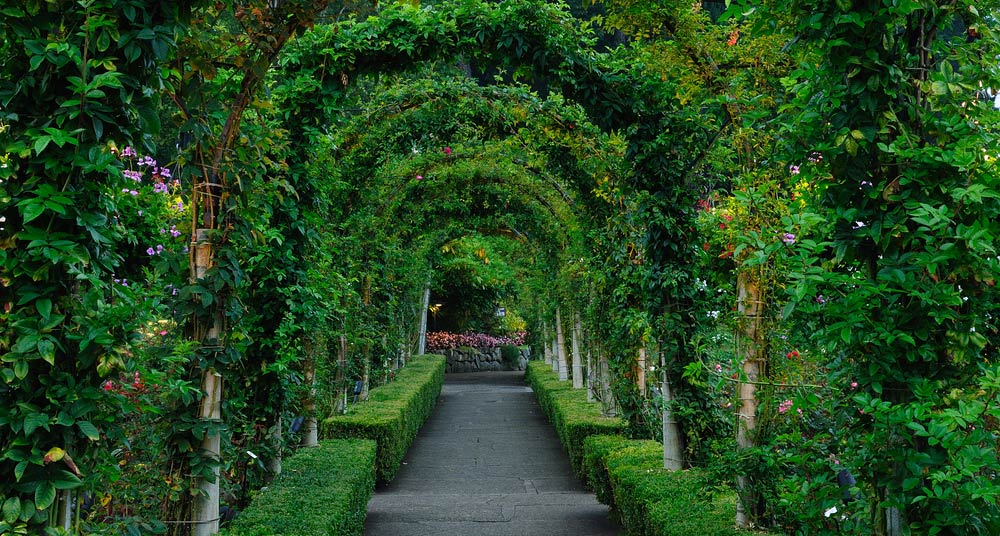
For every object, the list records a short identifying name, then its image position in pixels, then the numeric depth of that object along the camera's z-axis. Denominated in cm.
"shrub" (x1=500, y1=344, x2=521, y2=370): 2623
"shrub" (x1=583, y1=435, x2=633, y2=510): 690
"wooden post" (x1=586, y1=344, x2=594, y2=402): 1028
